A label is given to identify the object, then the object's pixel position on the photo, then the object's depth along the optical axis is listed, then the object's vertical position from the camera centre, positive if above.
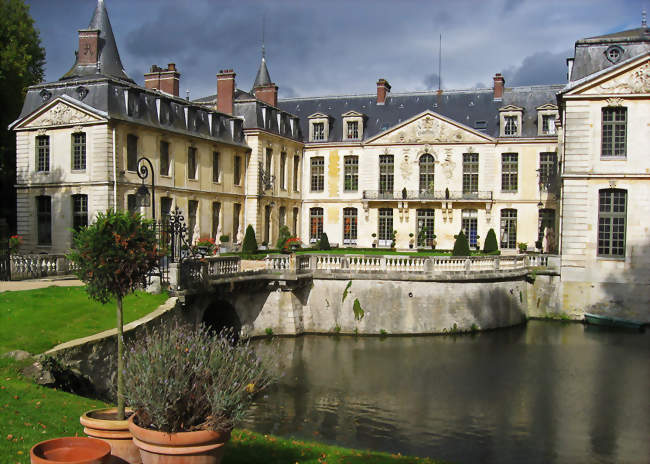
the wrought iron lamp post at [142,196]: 13.86 +0.50
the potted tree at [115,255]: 7.18 -0.42
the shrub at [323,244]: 31.39 -1.24
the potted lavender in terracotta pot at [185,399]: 4.90 -1.45
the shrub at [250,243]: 25.00 -0.96
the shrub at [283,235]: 28.12 -0.82
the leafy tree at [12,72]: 24.49 +5.84
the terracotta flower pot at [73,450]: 4.86 -1.84
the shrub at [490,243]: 28.53 -1.04
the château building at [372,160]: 21.52 +2.55
